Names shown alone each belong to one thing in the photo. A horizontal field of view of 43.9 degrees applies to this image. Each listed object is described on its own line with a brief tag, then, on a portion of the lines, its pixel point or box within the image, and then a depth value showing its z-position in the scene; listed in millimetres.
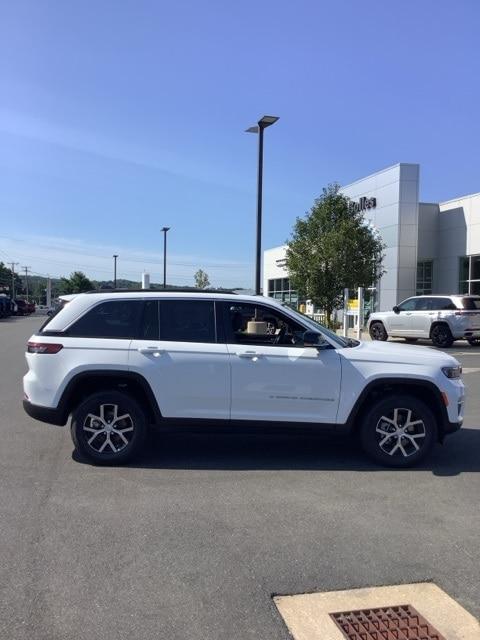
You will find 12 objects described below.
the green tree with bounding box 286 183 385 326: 24062
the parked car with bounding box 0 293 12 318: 50394
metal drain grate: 3127
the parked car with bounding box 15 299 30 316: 61969
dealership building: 28016
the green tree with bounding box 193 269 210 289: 63969
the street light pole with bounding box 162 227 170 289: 39469
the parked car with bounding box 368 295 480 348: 19594
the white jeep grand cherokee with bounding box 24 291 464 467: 6023
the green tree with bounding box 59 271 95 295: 94375
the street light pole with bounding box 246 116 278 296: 17891
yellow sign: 24859
